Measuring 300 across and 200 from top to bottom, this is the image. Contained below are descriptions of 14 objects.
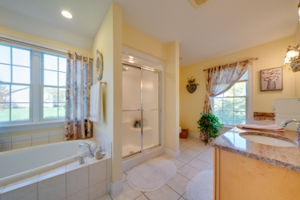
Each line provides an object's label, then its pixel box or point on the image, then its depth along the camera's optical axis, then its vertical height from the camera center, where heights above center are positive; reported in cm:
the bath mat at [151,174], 147 -123
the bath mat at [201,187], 129 -122
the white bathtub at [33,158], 114 -86
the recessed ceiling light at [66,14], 157 +135
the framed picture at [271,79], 212 +45
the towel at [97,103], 155 -6
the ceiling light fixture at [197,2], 137 +132
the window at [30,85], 162 +25
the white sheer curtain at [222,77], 257 +62
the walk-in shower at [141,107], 240 -18
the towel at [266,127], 104 -29
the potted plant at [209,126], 273 -69
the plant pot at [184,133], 341 -112
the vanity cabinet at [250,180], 56 -50
